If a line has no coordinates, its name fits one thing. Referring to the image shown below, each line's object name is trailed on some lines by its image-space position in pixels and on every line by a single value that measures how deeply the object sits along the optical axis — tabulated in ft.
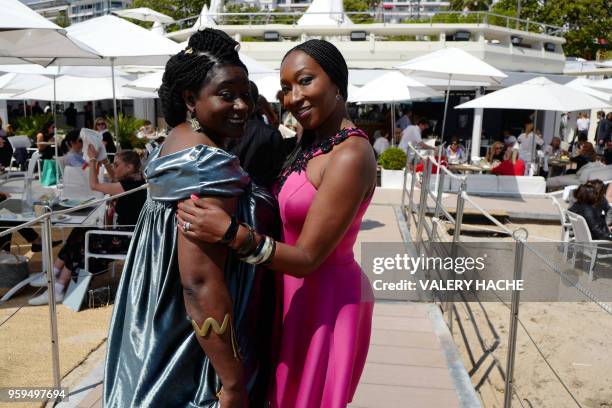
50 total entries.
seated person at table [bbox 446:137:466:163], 43.73
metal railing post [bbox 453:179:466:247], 13.94
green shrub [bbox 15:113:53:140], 55.42
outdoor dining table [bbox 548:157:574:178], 44.99
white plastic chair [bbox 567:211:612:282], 21.80
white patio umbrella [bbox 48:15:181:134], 22.95
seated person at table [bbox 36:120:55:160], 37.26
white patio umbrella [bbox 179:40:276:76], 30.36
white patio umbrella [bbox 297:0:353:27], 64.39
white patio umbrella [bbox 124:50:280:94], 30.66
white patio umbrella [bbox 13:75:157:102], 40.34
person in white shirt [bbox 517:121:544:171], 44.93
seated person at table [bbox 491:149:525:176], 38.59
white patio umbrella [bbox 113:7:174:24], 79.00
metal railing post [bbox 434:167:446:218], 16.77
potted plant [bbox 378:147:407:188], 38.55
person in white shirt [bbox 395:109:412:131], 56.74
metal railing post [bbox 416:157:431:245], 19.95
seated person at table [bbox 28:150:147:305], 17.95
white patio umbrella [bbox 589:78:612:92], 50.29
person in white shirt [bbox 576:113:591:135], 70.08
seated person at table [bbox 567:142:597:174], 39.52
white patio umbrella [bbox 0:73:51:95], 41.80
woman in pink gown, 5.36
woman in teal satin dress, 4.66
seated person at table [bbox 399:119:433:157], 41.30
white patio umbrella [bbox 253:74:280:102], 34.58
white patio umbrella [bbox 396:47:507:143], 33.40
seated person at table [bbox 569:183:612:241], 22.85
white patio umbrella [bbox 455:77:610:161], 34.78
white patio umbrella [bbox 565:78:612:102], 47.90
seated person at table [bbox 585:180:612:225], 23.56
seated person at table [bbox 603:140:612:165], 43.91
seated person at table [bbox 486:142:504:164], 47.32
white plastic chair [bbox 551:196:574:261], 24.16
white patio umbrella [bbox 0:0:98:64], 16.74
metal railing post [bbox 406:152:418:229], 25.46
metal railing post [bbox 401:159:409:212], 29.35
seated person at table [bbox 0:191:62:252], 19.54
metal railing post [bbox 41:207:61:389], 10.59
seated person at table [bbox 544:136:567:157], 48.85
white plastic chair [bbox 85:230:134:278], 17.20
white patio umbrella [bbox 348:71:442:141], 38.93
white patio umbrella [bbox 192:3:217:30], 64.89
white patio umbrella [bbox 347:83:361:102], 41.47
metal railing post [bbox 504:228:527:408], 9.23
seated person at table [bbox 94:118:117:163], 37.11
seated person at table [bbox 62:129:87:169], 28.09
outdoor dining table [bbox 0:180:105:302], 17.80
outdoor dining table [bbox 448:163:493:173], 38.83
